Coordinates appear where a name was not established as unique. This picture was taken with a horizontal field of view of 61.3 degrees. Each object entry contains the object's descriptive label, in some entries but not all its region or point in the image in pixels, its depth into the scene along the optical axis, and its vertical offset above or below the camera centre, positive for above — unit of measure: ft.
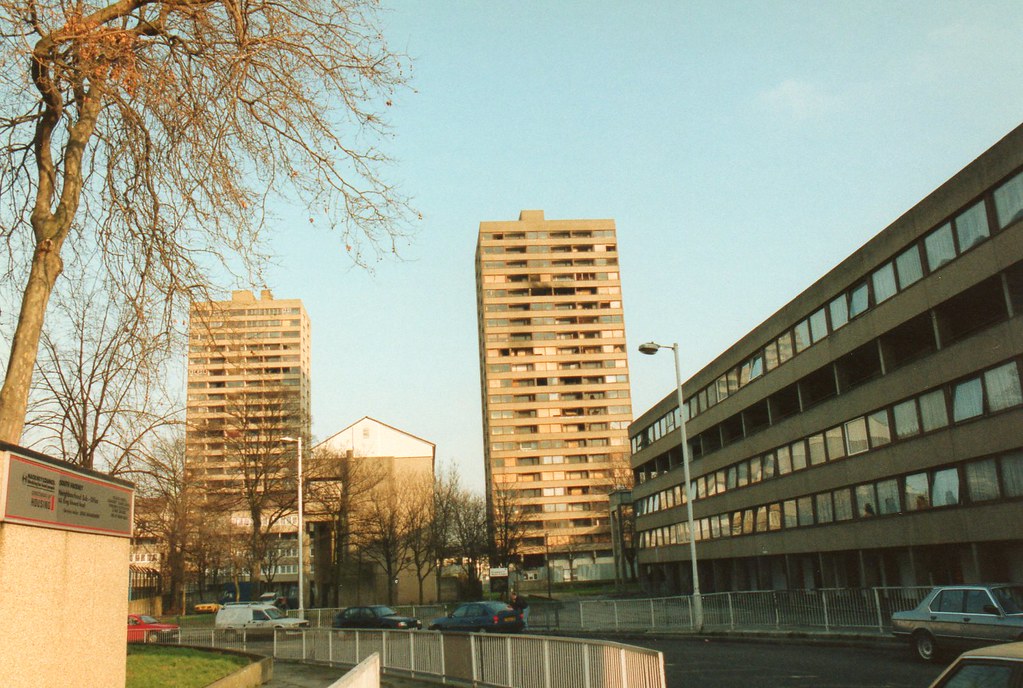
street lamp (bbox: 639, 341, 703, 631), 92.99 +1.53
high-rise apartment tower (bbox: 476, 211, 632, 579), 395.55 +69.41
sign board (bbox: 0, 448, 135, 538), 24.06 +1.63
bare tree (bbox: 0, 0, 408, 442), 30.86 +16.65
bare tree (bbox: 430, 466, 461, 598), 221.87 +3.62
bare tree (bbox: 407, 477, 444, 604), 216.95 +0.16
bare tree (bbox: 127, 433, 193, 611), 131.03 +5.14
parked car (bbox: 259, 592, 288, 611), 185.69 -16.23
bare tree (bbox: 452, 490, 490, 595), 240.94 -1.74
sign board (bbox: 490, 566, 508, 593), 136.05 -15.71
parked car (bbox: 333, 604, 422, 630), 111.24 -11.01
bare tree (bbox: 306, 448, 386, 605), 177.45 +8.85
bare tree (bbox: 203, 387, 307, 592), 161.17 +15.25
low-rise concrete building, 79.41 +11.28
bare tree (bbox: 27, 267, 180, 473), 61.62 +12.07
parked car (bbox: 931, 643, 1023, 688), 17.58 -3.42
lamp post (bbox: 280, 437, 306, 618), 122.43 -6.33
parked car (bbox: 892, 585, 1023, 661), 50.70 -6.92
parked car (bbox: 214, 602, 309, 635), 118.21 -10.46
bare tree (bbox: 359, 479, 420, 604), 210.38 +0.66
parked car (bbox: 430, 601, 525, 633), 101.71 -10.53
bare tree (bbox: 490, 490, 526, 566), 239.44 -0.67
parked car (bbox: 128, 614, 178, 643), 91.35 -10.13
